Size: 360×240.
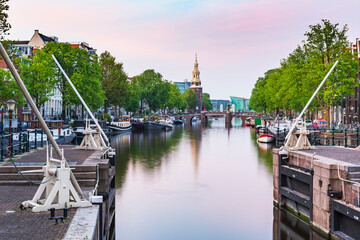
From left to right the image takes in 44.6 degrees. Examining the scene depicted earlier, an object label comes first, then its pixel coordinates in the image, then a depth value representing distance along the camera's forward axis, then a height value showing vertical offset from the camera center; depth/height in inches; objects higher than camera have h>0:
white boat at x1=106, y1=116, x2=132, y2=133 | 3388.3 -107.7
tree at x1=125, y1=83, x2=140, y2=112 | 4179.4 +95.5
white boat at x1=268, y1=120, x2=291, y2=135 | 2704.2 -83.1
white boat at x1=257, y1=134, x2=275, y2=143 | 2600.9 -155.1
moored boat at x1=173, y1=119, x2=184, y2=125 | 5710.1 -136.1
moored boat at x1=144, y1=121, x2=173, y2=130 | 4138.8 -137.2
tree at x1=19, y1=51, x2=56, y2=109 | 2239.2 +174.2
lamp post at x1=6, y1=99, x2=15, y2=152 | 1008.9 +11.1
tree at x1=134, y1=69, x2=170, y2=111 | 4943.4 +267.1
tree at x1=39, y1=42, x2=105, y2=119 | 2618.1 +228.2
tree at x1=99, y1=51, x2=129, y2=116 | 3580.2 +264.0
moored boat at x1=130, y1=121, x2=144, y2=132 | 3972.0 -129.7
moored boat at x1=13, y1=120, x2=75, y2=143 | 2128.4 -86.8
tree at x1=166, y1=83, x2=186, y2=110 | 5845.5 +172.1
